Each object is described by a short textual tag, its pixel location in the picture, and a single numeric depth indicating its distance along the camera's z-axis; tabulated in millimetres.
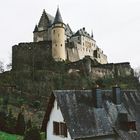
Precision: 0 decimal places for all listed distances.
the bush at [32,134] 31478
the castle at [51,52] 82312
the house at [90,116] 26688
